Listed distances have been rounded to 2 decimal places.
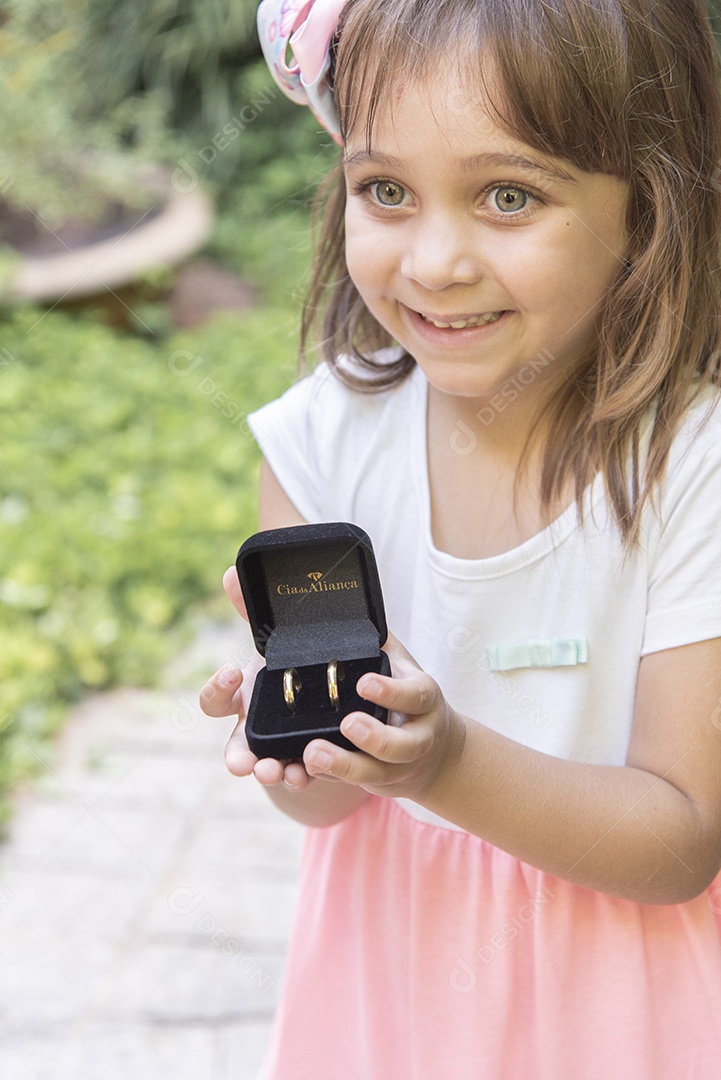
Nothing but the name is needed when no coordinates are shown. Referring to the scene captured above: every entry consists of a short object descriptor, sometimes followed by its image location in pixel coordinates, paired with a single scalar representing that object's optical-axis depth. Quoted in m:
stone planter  2.21
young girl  0.67
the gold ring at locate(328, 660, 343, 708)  0.68
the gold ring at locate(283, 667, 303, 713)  0.68
